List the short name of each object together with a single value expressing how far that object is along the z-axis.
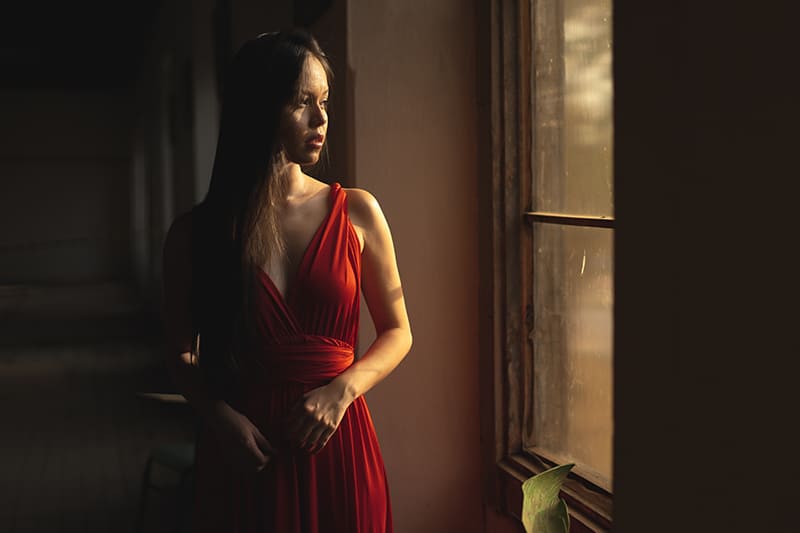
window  2.17
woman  1.68
